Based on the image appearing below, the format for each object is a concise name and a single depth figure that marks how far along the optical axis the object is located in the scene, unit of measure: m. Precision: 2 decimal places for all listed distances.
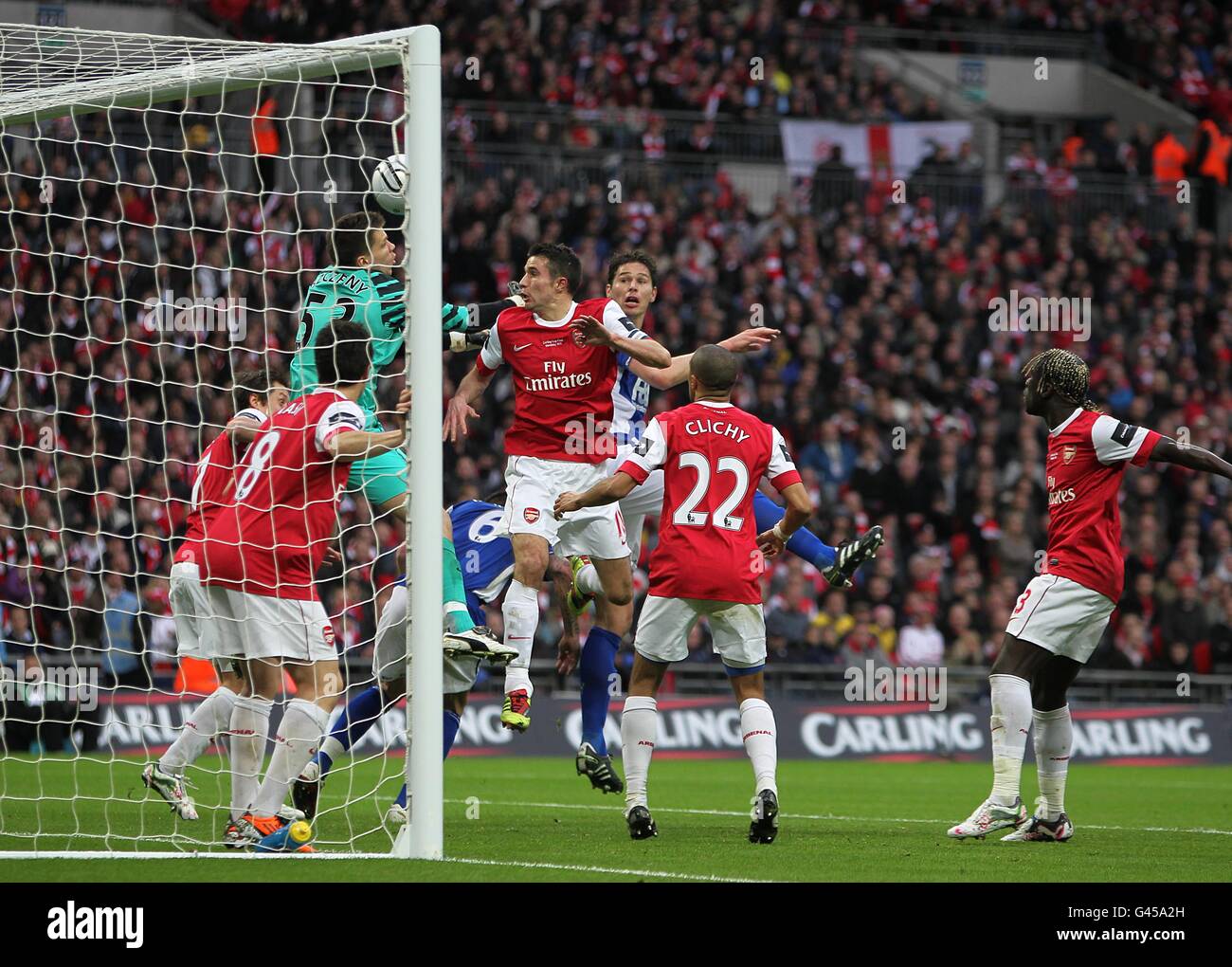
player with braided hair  8.48
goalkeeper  8.55
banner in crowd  24.23
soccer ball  8.22
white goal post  6.94
